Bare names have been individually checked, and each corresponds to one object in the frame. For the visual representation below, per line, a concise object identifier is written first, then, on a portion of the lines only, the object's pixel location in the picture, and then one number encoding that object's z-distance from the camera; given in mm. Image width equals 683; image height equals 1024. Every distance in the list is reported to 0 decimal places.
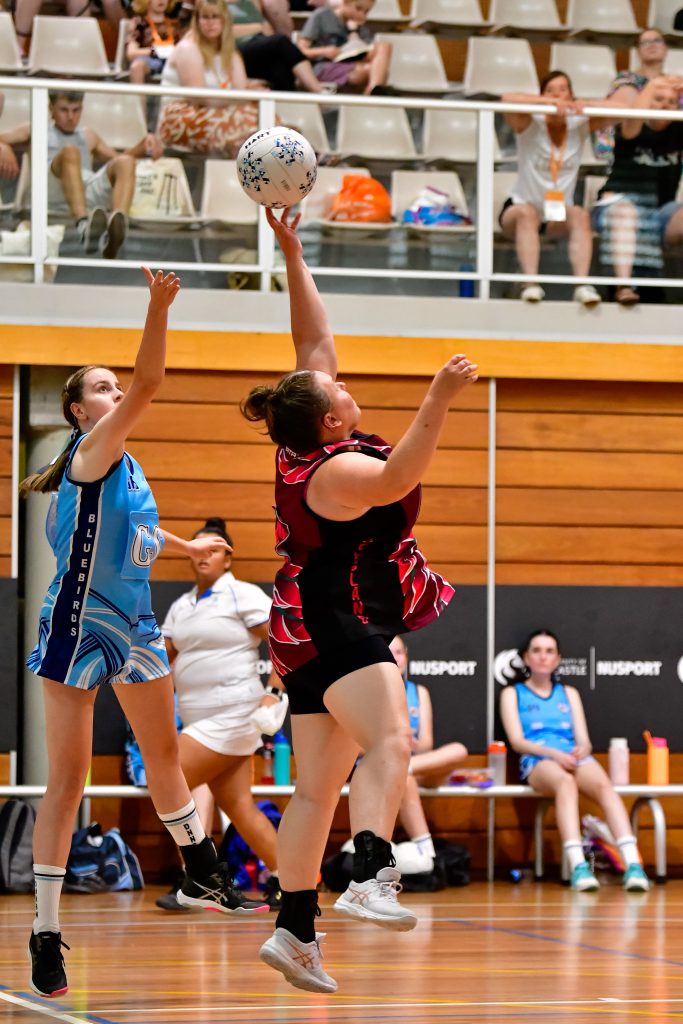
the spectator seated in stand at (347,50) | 20430
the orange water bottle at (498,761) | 16637
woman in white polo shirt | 13593
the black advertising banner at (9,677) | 16170
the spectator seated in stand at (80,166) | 16263
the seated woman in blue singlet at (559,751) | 15796
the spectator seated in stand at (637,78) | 17439
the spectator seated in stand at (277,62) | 19335
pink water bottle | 16704
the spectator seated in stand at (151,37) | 19415
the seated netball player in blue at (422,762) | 15783
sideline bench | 15649
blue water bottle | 16304
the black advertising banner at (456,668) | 17025
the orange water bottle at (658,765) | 16798
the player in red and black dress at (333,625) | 7144
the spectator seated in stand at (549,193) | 17265
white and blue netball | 9407
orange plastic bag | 16851
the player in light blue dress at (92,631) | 8158
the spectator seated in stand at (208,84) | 16464
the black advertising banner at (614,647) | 17305
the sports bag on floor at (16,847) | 15289
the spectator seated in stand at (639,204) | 17398
